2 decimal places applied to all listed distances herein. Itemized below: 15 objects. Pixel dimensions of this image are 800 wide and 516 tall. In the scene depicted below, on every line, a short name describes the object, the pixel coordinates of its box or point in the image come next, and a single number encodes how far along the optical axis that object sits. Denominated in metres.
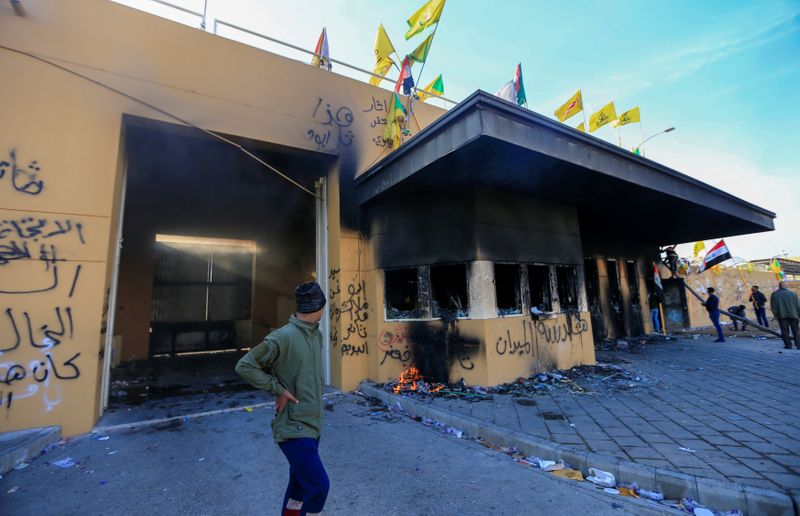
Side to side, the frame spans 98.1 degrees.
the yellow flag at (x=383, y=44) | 7.68
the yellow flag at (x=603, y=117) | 11.17
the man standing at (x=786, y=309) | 9.22
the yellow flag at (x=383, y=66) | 7.88
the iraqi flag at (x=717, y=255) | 11.91
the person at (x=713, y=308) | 11.15
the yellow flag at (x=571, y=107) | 9.88
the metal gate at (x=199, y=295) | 11.66
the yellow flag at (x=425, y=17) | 6.39
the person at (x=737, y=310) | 14.71
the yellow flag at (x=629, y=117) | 11.41
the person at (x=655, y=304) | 13.02
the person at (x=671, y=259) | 14.10
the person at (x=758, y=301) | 13.35
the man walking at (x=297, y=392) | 2.17
